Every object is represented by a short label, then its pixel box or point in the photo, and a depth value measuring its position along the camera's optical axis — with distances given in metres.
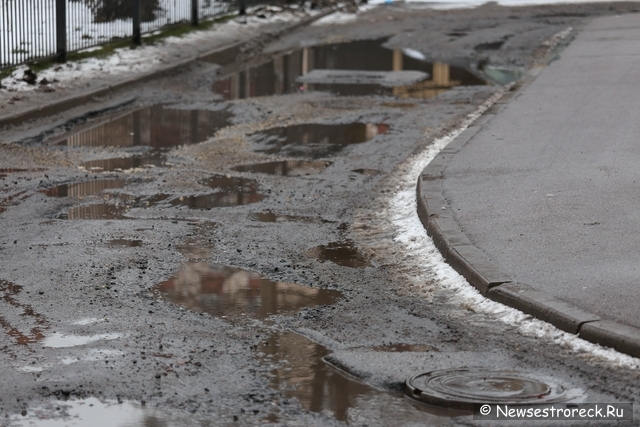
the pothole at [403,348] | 11.36
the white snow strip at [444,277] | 11.18
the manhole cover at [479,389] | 9.82
